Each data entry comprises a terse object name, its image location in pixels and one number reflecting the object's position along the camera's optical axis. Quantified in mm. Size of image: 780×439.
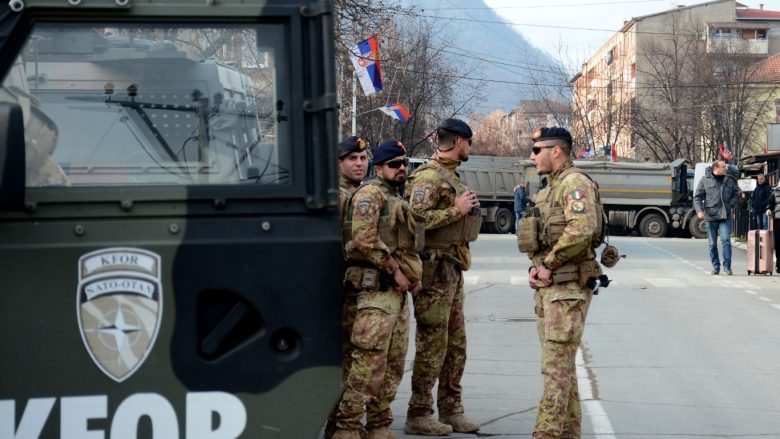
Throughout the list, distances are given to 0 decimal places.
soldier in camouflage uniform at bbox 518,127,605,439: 6203
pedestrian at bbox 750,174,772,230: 27797
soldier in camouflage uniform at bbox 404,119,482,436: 7125
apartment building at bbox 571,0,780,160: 67938
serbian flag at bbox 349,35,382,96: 25883
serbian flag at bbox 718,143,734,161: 47606
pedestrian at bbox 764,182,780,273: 19812
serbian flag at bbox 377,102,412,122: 31589
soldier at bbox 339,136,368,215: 7410
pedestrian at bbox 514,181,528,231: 32062
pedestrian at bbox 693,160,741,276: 19438
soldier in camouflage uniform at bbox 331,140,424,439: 6098
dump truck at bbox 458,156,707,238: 42406
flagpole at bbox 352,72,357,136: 35719
